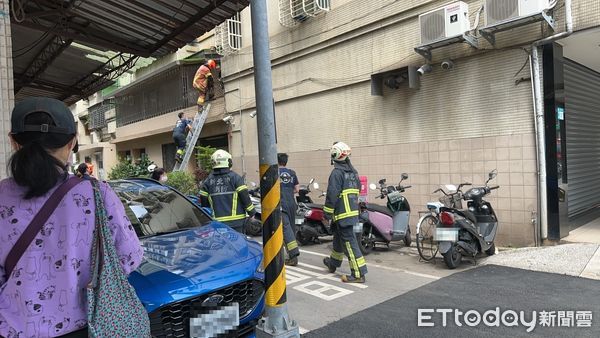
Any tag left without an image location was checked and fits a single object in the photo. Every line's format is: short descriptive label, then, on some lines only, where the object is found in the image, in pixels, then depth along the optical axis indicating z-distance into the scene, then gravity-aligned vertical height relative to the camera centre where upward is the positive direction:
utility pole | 3.33 -0.02
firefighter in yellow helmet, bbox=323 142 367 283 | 5.57 -0.68
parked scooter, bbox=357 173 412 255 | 7.17 -1.14
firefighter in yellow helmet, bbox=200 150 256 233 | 5.39 -0.43
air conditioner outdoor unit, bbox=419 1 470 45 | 7.01 +2.10
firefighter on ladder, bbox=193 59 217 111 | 13.63 +2.61
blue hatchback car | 2.62 -0.72
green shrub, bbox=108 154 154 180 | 16.16 -0.09
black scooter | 5.98 -1.15
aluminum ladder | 13.45 +0.76
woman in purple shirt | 1.64 -0.24
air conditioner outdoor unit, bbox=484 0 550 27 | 6.17 +1.99
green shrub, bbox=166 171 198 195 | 11.50 -0.49
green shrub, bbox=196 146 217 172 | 13.25 +0.16
